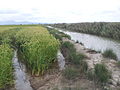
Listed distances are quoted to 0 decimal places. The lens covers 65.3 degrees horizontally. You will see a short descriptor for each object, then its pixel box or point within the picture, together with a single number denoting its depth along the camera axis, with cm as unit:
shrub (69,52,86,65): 458
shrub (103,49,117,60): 534
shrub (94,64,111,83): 331
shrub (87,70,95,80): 355
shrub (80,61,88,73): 401
